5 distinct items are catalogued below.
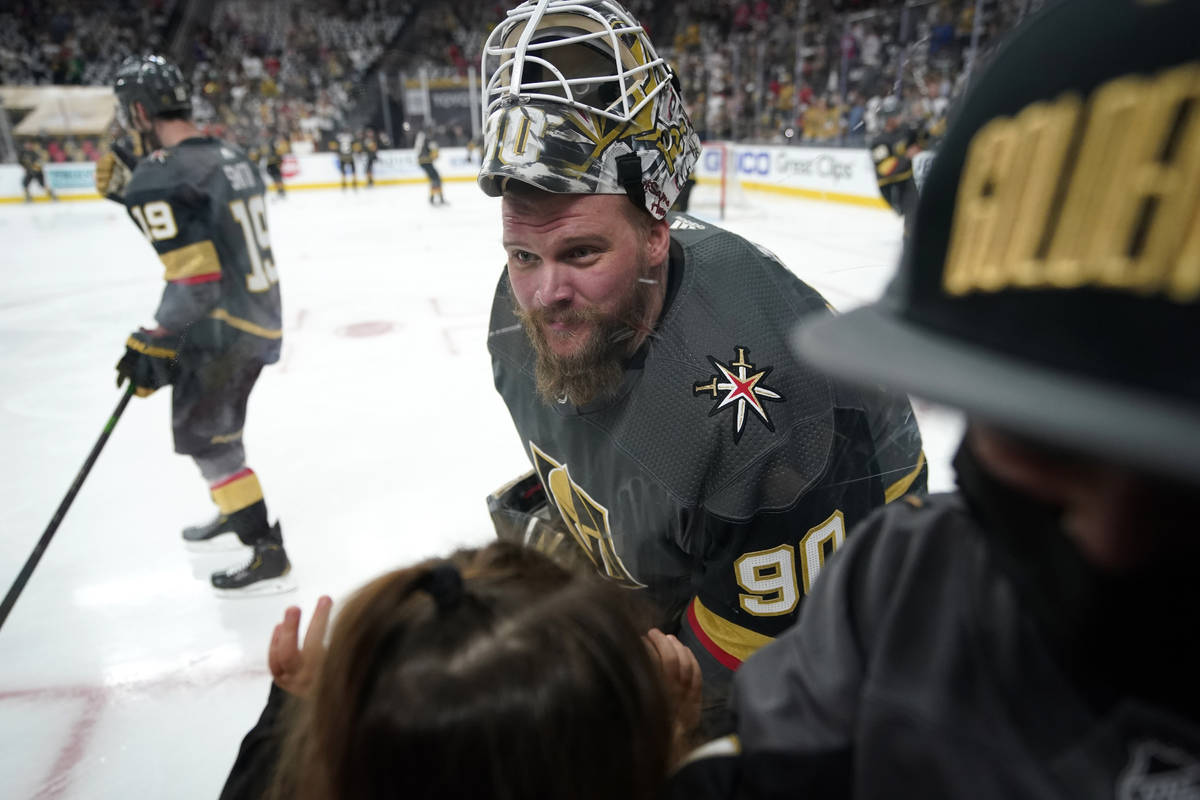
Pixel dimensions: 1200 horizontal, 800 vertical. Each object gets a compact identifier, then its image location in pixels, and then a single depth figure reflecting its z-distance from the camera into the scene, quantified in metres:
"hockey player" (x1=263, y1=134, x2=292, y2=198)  12.20
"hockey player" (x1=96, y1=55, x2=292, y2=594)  1.96
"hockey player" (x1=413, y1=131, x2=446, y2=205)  10.57
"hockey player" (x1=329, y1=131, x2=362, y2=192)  13.13
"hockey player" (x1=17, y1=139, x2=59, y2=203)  11.06
